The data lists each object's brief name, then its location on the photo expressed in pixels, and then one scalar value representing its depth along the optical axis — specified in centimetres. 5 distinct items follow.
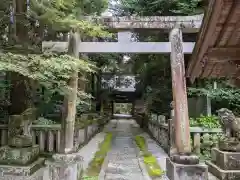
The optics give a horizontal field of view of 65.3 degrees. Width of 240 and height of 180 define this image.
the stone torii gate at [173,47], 411
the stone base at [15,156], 370
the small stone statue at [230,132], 367
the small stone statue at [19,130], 379
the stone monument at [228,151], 355
